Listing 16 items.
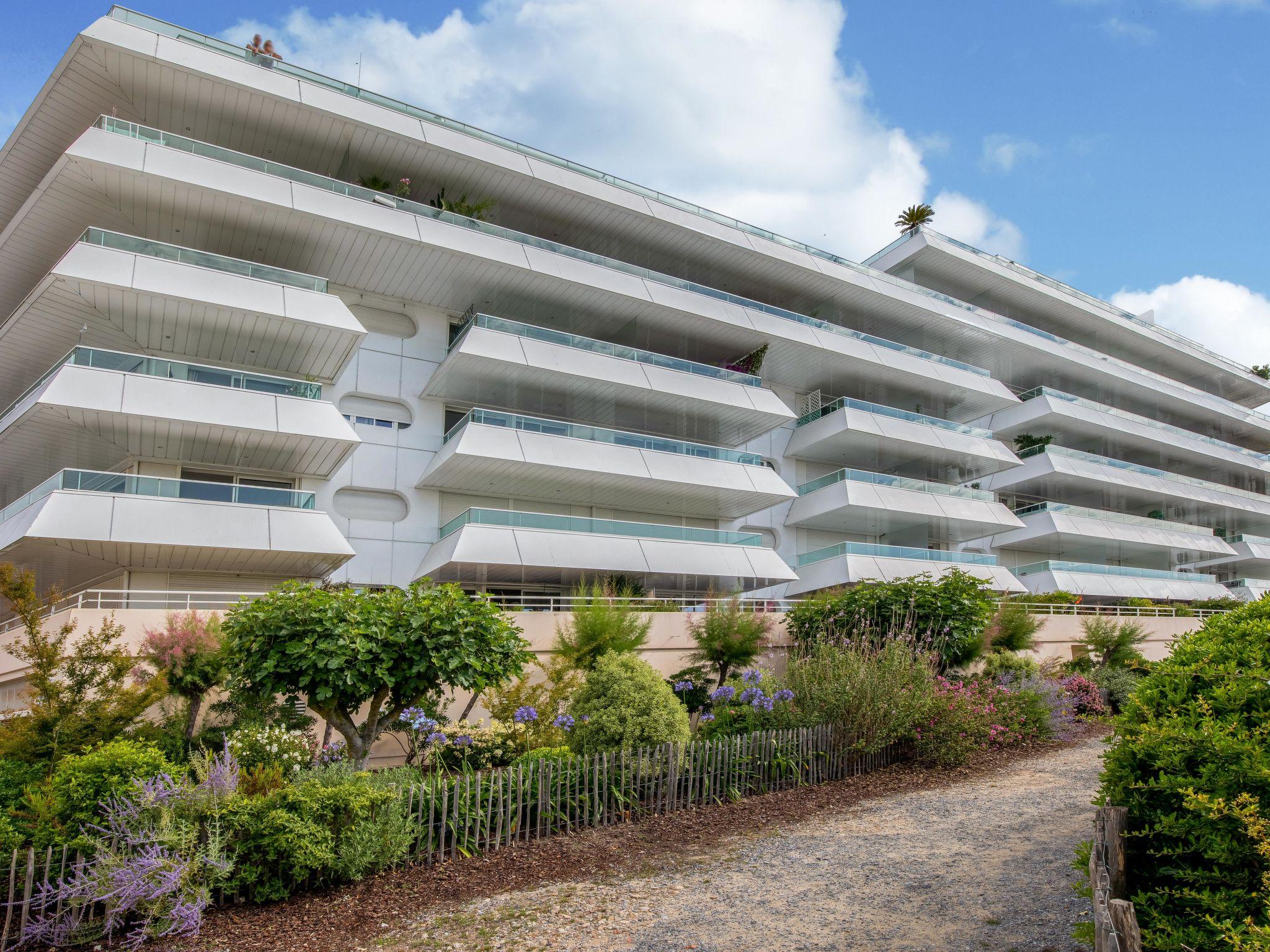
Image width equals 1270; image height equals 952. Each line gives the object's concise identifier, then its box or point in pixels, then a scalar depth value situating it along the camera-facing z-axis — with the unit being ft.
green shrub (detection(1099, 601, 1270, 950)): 14.30
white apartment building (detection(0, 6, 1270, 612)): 63.05
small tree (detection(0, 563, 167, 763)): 29.73
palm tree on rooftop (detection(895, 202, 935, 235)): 125.90
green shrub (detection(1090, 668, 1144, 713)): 66.49
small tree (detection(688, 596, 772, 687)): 61.72
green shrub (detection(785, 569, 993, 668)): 58.18
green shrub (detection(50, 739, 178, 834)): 24.70
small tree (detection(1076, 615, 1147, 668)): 77.46
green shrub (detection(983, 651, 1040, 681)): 61.82
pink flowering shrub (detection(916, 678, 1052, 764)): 44.39
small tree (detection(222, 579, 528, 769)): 33.73
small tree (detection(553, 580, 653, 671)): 56.70
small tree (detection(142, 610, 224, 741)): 39.83
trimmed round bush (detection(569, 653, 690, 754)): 36.19
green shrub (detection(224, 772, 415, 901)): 24.81
